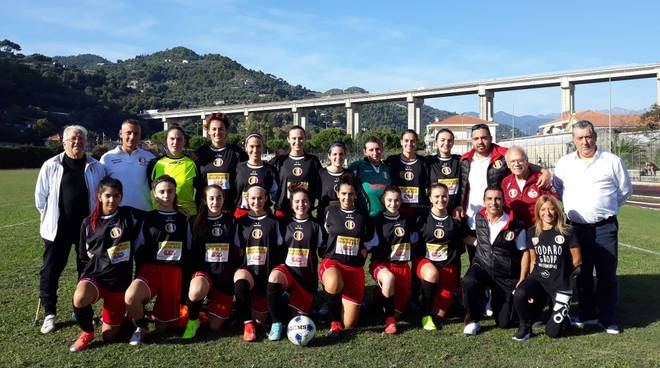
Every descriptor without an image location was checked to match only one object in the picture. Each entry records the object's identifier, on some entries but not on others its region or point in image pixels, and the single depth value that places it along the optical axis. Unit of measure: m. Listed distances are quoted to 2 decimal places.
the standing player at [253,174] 4.96
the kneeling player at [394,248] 4.61
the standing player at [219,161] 5.03
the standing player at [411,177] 5.21
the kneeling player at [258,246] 4.46
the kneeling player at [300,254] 4.45
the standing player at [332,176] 4.98
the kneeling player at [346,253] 4.45
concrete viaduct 65.56
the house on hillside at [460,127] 75.94
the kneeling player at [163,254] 4.28
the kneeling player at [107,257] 4.04
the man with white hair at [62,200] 4.55
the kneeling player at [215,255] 4.43
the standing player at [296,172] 5.09
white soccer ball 3.98
